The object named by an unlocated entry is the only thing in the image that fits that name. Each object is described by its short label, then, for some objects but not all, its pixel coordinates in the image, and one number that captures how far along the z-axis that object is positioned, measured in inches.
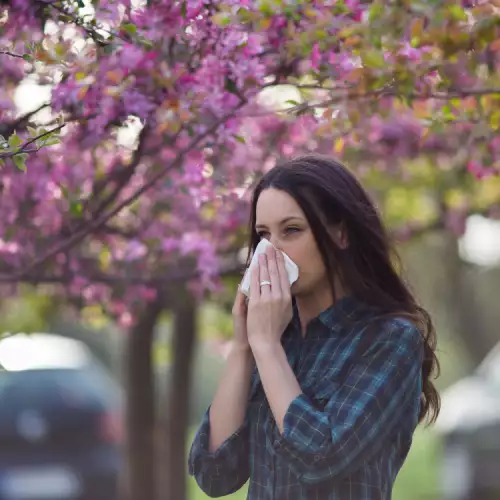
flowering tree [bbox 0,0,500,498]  218.8
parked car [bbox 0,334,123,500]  601.6
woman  174.9
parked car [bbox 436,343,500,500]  682.1
